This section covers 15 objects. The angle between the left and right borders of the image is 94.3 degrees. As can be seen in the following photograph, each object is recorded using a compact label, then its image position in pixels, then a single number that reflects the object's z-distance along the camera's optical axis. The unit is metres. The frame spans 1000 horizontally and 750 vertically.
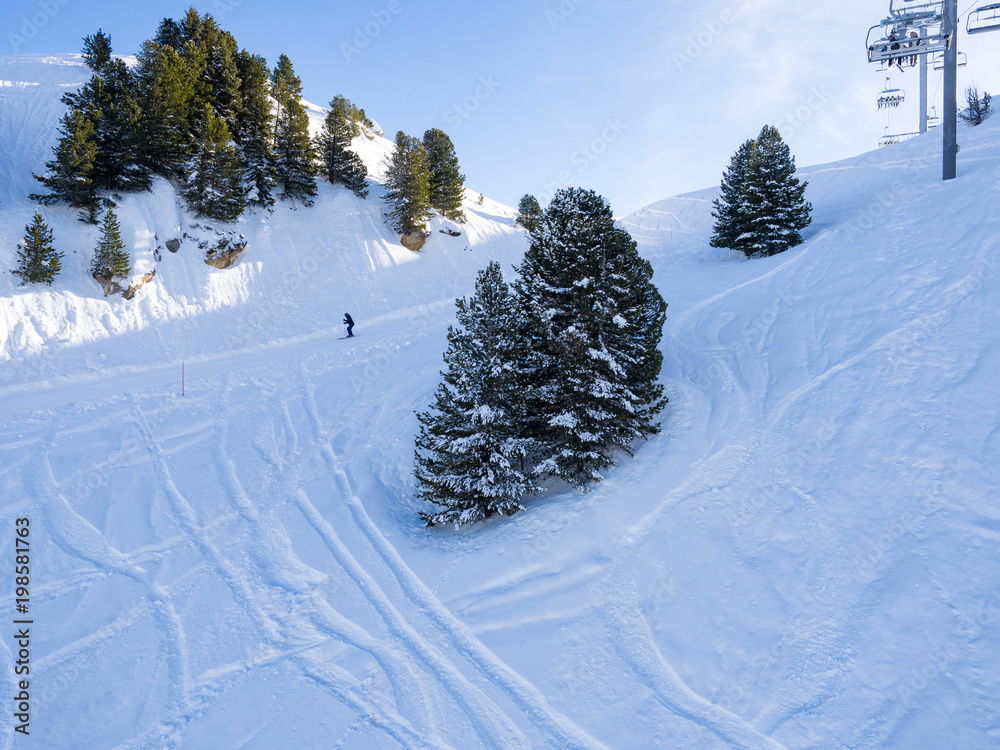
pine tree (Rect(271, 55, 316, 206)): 32.75
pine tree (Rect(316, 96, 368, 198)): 35.62
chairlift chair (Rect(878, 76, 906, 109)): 36.84
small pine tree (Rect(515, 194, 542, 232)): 43.64
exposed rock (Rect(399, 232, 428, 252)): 36.50
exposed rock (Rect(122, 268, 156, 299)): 23.11
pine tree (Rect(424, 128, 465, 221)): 39.41
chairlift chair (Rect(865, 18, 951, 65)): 19.19
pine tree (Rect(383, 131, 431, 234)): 35.38
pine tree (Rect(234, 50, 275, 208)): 31.42
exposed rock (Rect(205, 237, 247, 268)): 27.02
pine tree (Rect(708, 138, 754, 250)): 26.67
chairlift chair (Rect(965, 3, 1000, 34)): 17.09
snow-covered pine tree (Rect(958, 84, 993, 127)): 29.23
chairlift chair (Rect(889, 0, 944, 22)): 18.92
